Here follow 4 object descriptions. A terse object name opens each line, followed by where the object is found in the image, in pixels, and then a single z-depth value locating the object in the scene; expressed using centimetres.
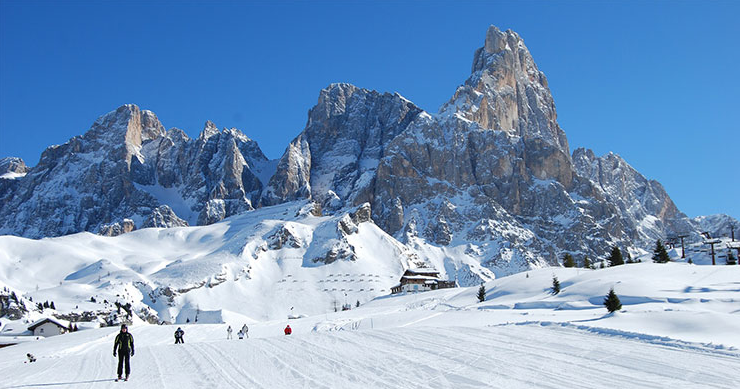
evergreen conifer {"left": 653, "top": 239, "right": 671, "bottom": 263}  6850
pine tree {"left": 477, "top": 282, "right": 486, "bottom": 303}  5357
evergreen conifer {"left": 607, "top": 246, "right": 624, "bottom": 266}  7235
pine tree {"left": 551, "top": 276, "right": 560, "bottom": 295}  4534
